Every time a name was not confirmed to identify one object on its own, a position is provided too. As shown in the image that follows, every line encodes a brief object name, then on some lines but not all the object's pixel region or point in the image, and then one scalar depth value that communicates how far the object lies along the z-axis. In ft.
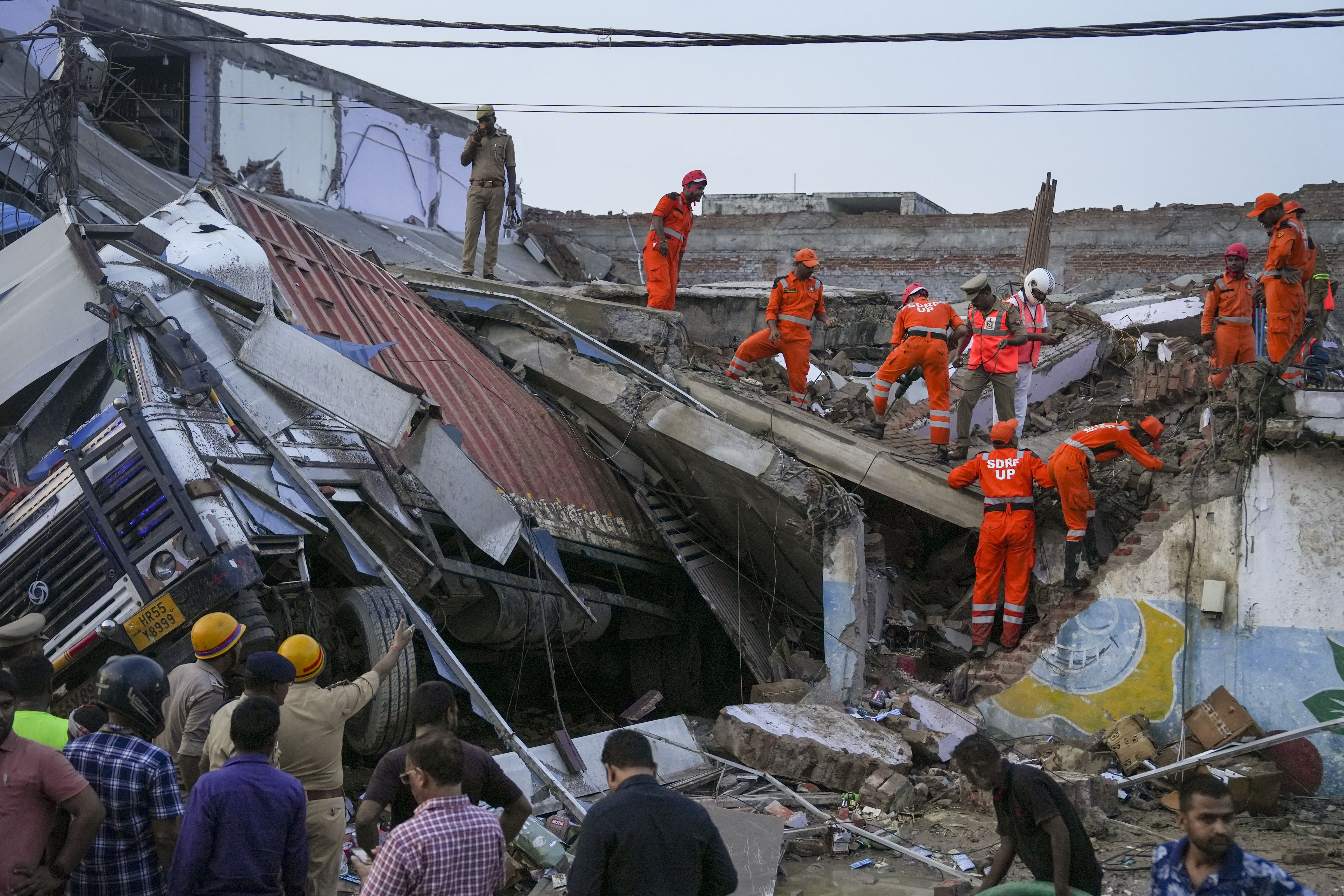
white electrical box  27.73
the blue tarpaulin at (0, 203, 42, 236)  36.27
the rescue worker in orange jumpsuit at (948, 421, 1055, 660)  29.81
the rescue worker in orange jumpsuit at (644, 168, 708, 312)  39.99
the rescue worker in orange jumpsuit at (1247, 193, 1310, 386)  34.60
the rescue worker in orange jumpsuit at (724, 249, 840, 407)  37.42
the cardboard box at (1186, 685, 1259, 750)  26.76
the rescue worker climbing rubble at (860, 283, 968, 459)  34.35
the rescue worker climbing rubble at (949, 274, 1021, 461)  34.09
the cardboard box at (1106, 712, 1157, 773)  27.14
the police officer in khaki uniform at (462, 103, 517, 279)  40.29
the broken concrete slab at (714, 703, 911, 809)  25.50
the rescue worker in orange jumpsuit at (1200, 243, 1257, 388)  38.63
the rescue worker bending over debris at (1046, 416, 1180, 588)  29.73
